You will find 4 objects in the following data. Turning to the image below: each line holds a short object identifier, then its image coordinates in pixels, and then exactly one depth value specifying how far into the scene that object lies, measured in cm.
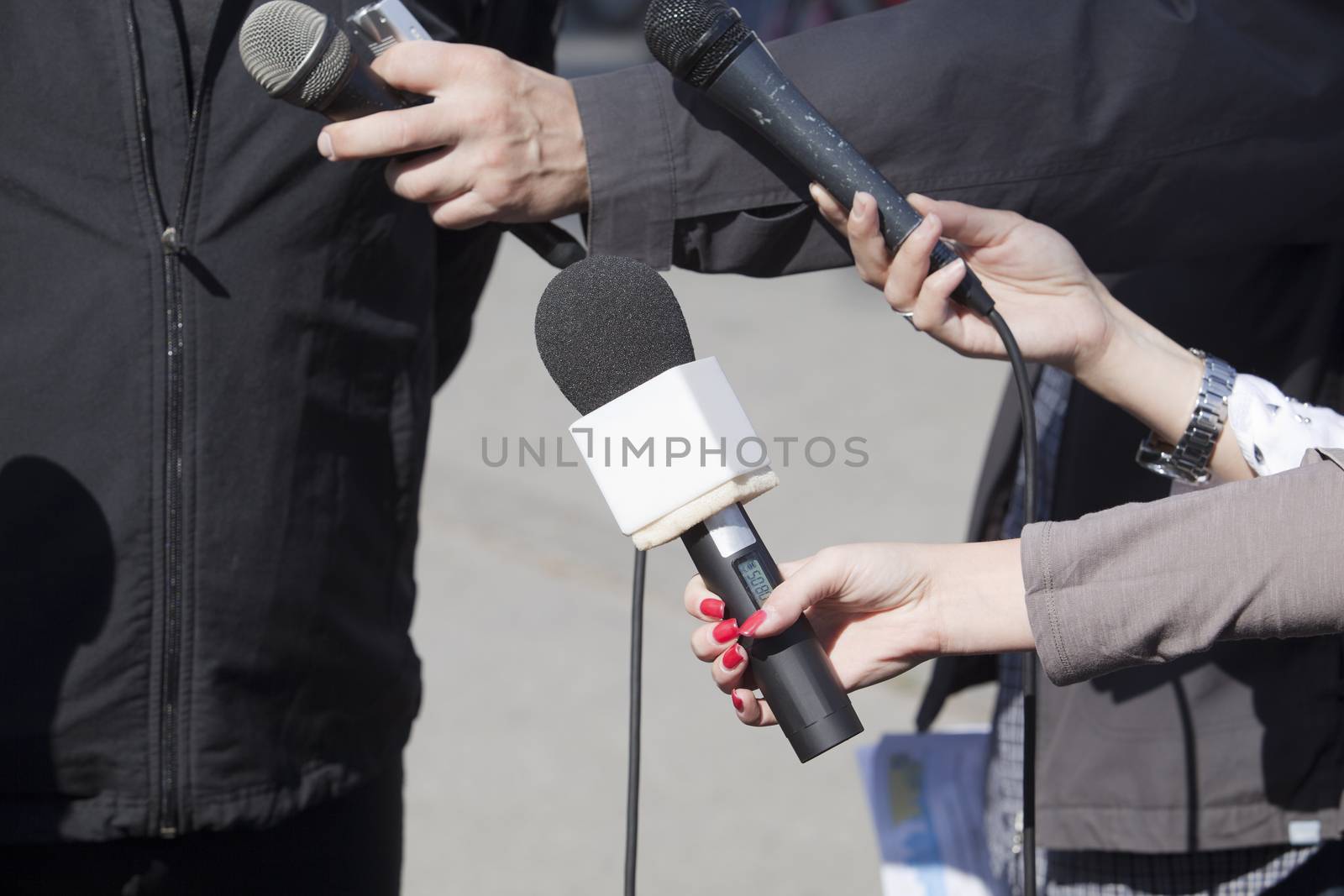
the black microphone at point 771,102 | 290
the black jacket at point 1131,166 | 298
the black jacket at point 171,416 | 291
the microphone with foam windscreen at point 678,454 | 274
